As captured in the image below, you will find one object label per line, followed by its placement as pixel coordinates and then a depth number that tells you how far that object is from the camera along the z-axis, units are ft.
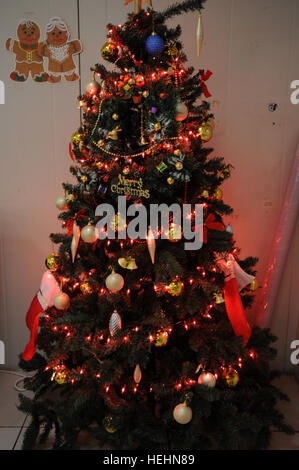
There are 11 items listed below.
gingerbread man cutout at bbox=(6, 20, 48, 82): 6.09
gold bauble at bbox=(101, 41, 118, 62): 4.63
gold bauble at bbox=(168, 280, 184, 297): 4.54
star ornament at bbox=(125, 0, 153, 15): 4.54
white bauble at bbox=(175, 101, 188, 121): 4.31
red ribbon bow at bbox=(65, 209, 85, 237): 4.99
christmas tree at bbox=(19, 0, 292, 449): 4.50
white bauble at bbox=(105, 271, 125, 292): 4.42
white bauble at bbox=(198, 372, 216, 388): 4.73
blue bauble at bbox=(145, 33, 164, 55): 4.40
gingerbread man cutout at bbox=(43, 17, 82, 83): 6.07
